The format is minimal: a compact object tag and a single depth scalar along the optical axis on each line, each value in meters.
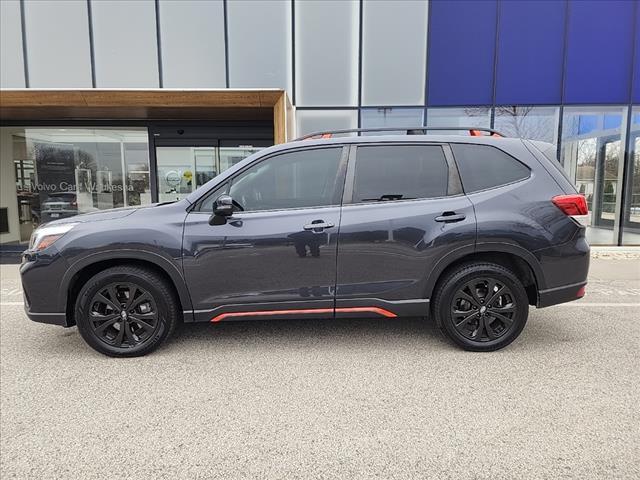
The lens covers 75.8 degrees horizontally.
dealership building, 9.35
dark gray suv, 3.59
